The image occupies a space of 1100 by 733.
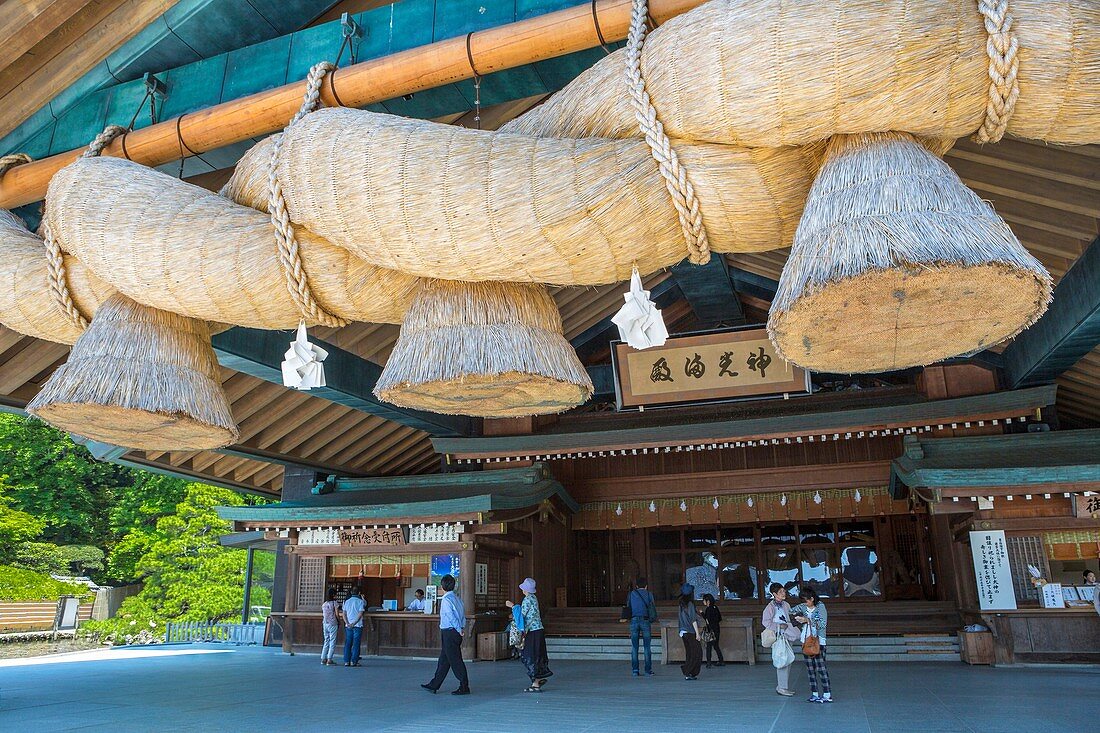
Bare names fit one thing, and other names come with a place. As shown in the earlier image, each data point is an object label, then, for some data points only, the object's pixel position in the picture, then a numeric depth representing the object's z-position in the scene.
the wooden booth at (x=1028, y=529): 7.88
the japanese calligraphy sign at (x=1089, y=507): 7.95
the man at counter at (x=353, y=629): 9.36
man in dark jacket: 8.42
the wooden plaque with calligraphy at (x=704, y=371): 9.30
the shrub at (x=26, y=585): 14.14
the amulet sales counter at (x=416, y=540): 10.00
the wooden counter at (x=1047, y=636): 7.87
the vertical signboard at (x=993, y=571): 8.27
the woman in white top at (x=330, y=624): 9.45
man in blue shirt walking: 6.04
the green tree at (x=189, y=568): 17.39
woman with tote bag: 5.84
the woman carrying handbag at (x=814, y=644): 5.56
